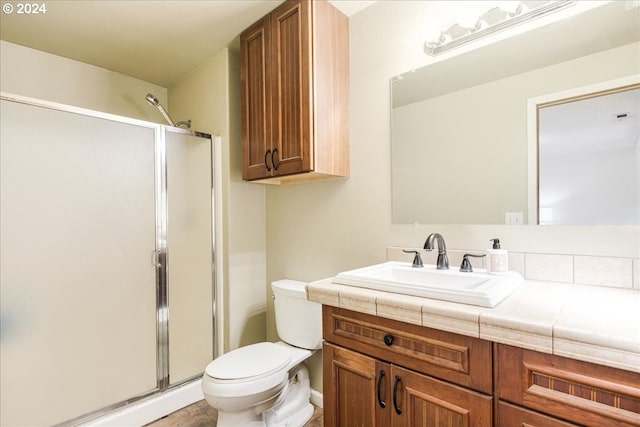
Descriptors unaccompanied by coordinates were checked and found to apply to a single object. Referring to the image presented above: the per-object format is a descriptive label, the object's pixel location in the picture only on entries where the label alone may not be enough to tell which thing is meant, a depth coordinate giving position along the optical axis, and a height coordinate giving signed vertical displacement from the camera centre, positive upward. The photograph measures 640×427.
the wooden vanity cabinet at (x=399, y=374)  0.84 -0.51
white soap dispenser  1.16 -0.19
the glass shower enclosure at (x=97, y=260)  1.49 -0.26
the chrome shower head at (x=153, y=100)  2.12 +0.77
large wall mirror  1.09 +0.43
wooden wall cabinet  1.57 +0.64
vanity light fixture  1.19 +0.77
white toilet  1.41 -0.78
